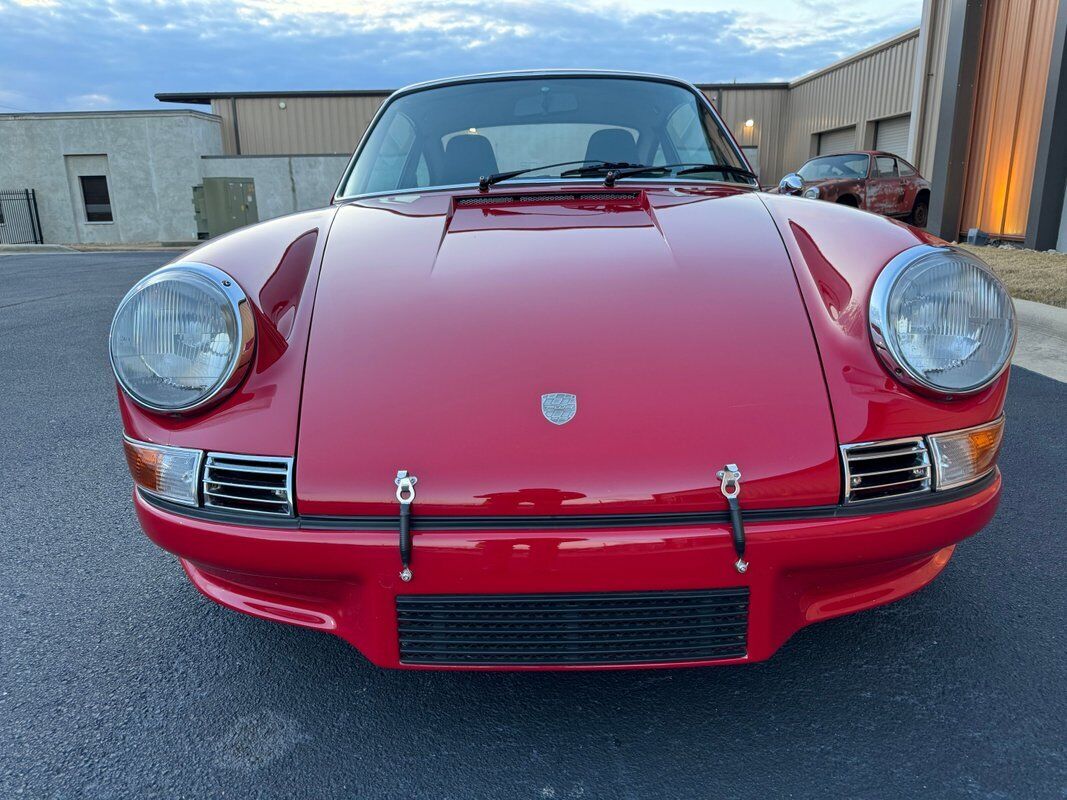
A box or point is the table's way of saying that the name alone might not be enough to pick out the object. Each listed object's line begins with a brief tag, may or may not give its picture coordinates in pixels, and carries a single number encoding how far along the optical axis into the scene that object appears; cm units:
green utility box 1697
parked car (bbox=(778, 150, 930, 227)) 1115
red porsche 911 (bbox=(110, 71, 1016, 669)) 119
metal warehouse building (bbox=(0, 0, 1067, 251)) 834
